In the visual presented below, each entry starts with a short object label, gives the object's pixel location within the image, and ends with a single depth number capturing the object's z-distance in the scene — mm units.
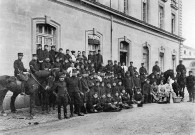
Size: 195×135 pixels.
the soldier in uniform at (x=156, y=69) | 17909
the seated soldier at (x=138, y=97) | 13919
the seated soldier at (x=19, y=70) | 9883
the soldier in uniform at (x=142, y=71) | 16550
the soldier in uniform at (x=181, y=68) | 18041
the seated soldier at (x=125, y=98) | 13455
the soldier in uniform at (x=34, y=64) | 10484
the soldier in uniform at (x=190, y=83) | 16719
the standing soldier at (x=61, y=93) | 9838
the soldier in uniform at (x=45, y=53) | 11430
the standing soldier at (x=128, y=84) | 14952
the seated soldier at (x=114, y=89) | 13316
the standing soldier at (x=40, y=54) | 11289
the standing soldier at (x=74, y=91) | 10531
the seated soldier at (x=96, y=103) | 11873
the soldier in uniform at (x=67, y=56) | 12352
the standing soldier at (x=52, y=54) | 11862
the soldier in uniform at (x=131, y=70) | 15950
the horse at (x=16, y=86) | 9664
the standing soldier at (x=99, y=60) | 14925
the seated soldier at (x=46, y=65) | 10766
